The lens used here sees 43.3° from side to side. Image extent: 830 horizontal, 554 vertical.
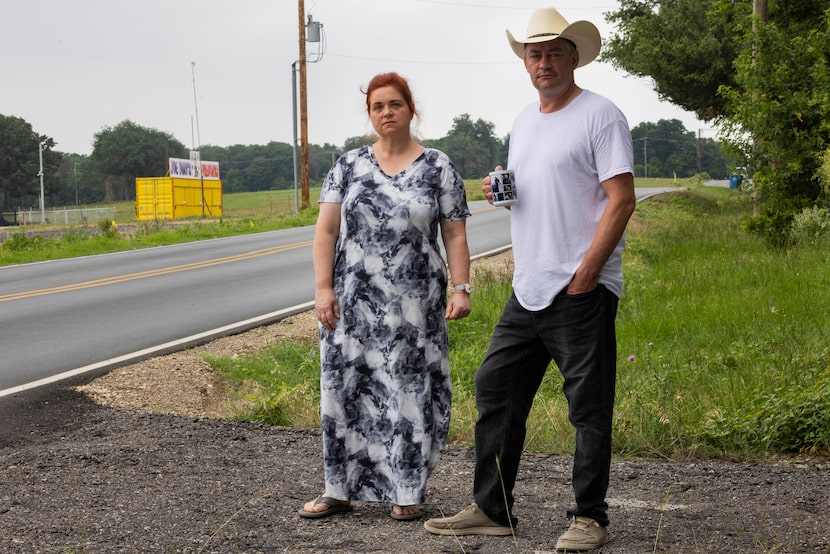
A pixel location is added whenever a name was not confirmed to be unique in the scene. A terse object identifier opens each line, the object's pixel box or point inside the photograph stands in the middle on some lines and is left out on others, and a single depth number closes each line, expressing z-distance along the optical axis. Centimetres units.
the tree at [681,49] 3198
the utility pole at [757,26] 1571
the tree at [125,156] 12450
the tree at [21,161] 9925
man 396
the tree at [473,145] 10788
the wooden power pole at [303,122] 3978
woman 453
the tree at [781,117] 1509
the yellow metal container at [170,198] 5356
